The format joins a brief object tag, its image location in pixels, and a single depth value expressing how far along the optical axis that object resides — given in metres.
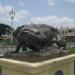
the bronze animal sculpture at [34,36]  2.60
